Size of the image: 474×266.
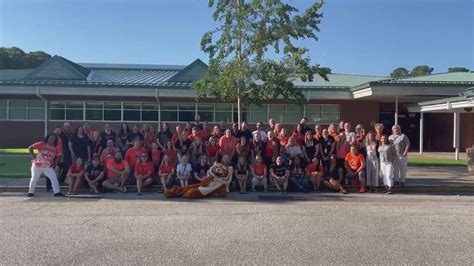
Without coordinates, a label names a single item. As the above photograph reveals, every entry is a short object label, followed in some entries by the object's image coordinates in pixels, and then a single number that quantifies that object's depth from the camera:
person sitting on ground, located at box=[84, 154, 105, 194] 12.85
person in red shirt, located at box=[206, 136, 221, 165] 13.58
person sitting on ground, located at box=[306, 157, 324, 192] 13.27
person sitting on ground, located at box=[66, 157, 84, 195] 12.70
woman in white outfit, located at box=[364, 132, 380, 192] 13.27
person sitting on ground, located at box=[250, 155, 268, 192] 13.09
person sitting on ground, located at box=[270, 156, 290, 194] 13.07
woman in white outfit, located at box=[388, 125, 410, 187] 13.48
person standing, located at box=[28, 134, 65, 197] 12.30
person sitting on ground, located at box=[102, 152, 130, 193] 12.95
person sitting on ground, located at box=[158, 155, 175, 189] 12.82
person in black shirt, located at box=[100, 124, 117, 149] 14.02
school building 28.05
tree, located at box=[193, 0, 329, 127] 17.94
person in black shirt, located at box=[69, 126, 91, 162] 13.52
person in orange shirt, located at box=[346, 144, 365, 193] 13.22
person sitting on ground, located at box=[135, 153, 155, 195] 12.88
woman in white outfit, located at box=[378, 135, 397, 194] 12.95
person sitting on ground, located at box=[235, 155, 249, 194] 12.88
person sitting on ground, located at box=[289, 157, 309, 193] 13.17
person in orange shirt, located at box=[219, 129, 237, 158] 13.47
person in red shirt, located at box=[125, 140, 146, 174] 13.19
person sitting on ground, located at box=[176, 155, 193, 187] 12.80
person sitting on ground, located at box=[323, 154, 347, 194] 13.16
